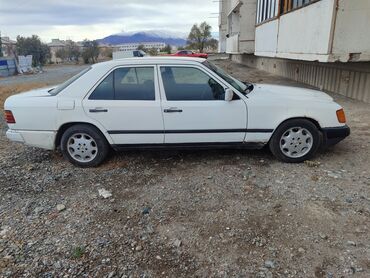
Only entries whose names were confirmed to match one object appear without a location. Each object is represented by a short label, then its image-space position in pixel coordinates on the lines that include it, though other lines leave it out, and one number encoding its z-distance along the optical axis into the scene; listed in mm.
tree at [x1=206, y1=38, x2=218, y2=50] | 86288
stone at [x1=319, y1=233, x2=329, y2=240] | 2910
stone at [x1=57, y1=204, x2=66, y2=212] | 3613
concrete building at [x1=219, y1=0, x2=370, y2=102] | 6812
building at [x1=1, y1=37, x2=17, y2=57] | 45969
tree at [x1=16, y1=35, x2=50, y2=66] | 58775
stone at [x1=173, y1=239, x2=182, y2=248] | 2918
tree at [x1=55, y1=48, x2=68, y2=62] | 72062
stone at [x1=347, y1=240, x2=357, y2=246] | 2797
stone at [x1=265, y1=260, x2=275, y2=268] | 2600
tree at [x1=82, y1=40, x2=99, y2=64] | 66600
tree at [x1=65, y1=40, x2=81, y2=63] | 69938
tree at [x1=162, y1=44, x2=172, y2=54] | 74362
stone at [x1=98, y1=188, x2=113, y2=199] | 3881
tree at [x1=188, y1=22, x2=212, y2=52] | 83875
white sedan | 4367
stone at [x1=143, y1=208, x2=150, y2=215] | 3481
